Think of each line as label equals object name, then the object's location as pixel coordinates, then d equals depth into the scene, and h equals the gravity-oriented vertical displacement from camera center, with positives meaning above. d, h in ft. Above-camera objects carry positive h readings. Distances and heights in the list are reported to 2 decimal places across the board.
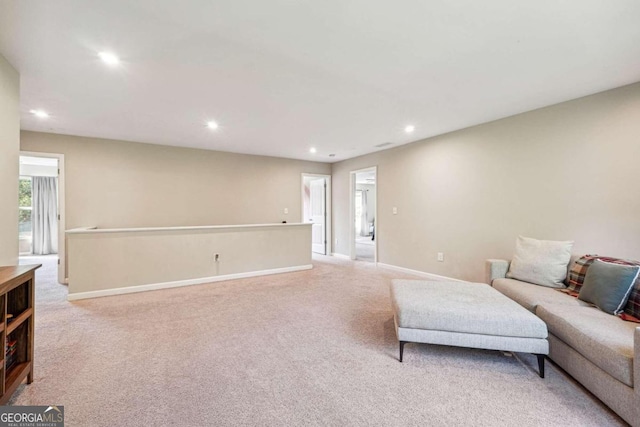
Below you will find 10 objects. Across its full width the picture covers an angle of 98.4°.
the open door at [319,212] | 23.52 +0.35
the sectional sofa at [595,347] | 4.86 -2.69
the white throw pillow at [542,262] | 8.95 -1.65
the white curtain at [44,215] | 23.41 +0.32
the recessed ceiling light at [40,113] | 11.13 +4.35
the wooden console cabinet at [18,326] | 5.29 -2.21
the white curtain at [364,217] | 38.17 -0.22
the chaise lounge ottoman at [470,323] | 6.36 -2.60
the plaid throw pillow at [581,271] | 6.79 -1.75
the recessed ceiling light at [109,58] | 7.06 +4.20
